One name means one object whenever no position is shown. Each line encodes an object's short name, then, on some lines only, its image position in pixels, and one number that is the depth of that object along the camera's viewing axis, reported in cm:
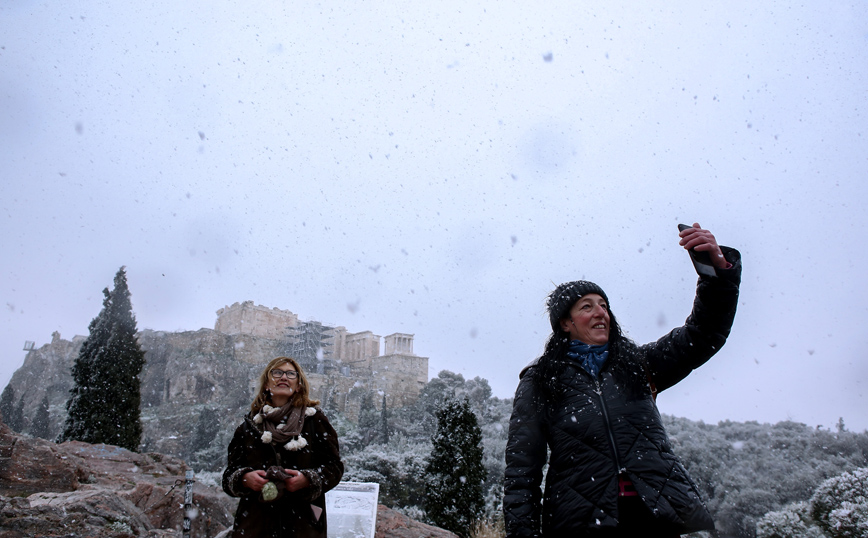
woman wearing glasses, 239
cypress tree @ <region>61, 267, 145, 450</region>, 1248
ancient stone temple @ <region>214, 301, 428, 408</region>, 3459
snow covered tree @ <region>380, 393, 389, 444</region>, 2523
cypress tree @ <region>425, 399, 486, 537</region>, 992
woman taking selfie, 159
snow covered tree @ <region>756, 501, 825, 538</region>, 732
